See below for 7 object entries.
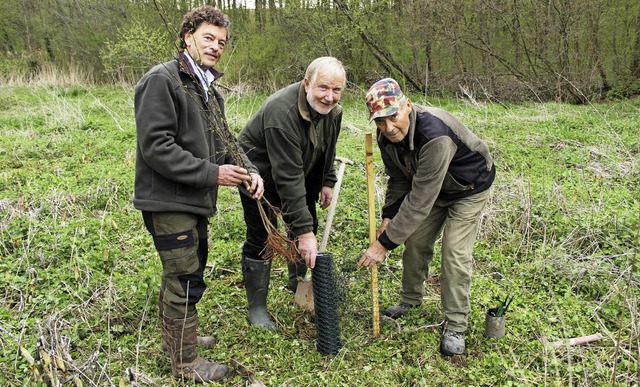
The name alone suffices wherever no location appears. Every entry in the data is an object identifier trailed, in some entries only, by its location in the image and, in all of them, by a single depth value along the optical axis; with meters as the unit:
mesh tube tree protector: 2.77
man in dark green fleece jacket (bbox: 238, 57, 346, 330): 2.63
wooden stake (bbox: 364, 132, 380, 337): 2.88
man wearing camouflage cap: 2.56
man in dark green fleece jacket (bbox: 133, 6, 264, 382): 2.16
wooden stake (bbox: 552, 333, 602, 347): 2.83
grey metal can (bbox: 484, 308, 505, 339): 2.88
